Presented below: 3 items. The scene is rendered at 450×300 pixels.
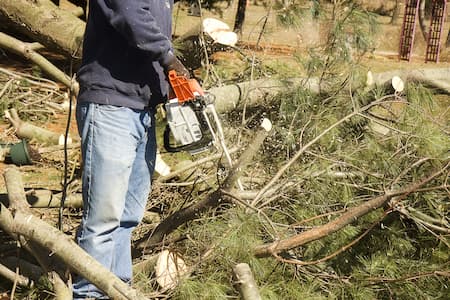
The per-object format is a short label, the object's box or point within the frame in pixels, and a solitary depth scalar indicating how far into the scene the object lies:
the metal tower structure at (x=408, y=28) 18.41
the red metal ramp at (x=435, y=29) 18.50
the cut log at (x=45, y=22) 5.54
